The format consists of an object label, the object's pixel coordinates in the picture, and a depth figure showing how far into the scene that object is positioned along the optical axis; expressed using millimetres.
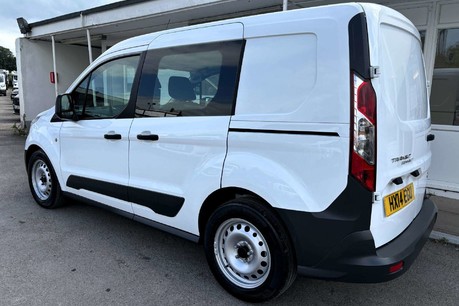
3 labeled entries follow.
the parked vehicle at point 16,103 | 14945
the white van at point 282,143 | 2080
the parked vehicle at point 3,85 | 33688
